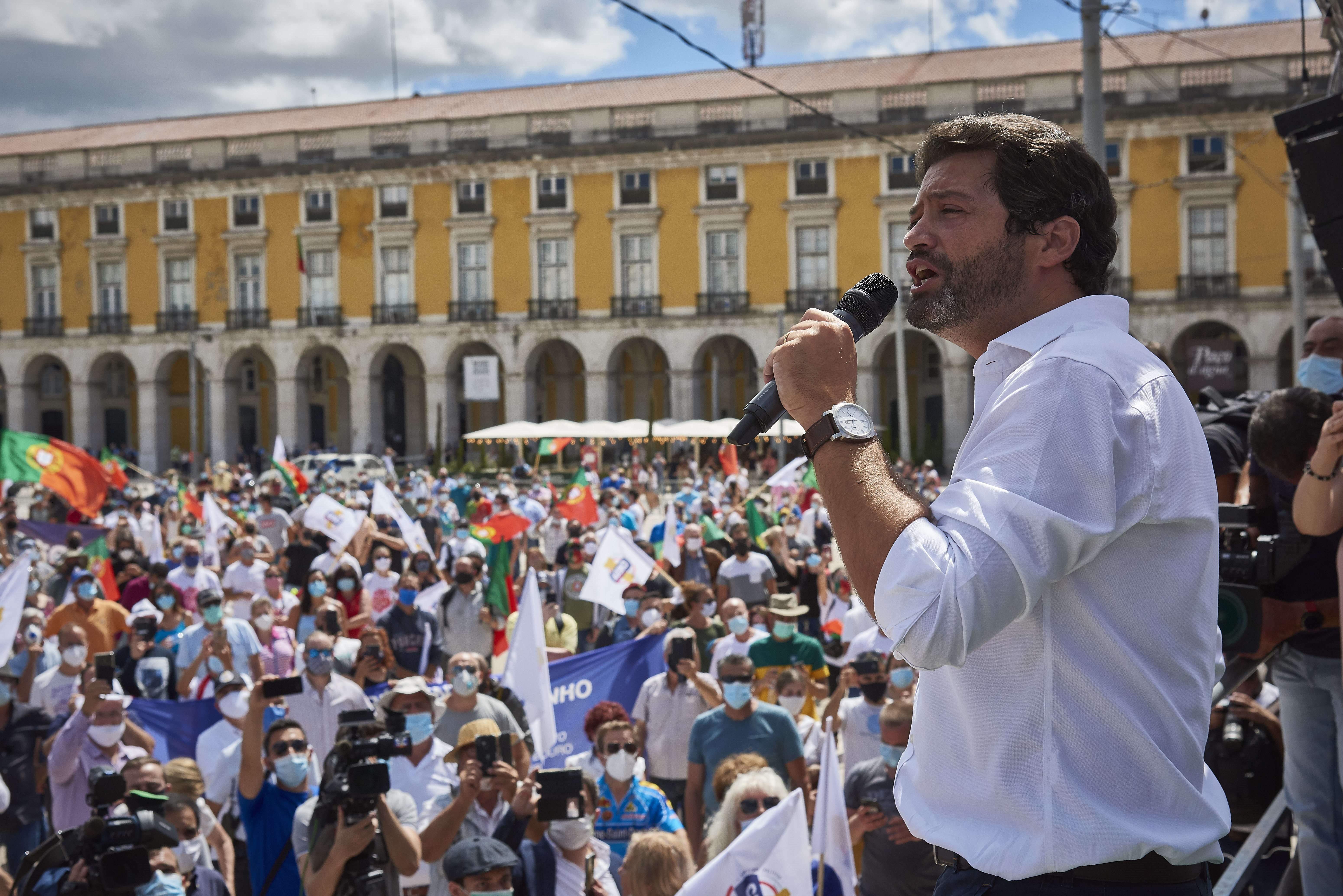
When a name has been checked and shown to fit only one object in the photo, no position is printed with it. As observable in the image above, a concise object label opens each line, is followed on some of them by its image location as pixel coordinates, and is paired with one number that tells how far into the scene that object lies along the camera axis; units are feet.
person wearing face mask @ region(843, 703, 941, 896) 16.31
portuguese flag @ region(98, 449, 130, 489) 64.44
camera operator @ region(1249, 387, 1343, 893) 11.28
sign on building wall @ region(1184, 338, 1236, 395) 121.49
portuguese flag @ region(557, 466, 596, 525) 57.93
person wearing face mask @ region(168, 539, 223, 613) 38.42
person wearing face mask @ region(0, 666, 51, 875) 22.48
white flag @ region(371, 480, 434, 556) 48.80
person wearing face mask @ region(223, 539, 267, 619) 39.60
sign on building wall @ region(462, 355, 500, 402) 143.33
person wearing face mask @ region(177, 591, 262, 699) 27.63
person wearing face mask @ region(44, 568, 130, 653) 32.01
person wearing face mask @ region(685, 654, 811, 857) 20.63
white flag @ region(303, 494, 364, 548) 46.03
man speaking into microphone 4.84
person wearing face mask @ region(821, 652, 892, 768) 21.68
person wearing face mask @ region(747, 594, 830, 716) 26.55
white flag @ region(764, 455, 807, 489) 59.93
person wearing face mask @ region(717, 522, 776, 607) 36.63
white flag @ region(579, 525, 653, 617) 35.76
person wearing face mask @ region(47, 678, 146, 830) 21.36
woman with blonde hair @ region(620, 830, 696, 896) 15.83
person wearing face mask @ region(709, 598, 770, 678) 27.22
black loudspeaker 11.11
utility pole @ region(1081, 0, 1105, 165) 26.86
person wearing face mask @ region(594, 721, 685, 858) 18.85
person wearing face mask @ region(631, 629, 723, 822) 24.12
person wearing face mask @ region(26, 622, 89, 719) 26.32
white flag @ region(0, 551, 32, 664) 26.40
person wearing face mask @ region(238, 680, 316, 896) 18.98
